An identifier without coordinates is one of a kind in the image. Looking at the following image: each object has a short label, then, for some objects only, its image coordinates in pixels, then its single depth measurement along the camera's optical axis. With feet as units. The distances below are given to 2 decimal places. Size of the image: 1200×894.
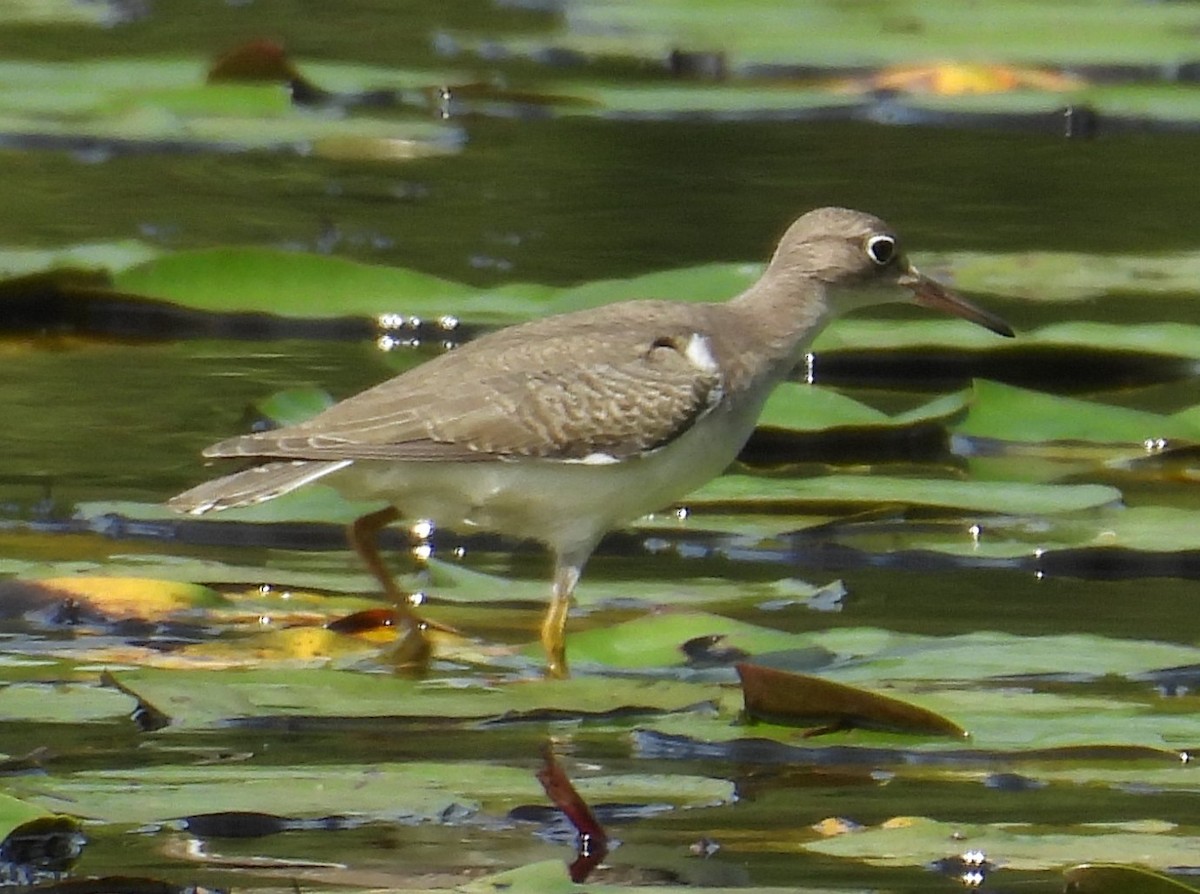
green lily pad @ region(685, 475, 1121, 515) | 42.88
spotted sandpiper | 40.01
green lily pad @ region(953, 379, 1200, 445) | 47.37
